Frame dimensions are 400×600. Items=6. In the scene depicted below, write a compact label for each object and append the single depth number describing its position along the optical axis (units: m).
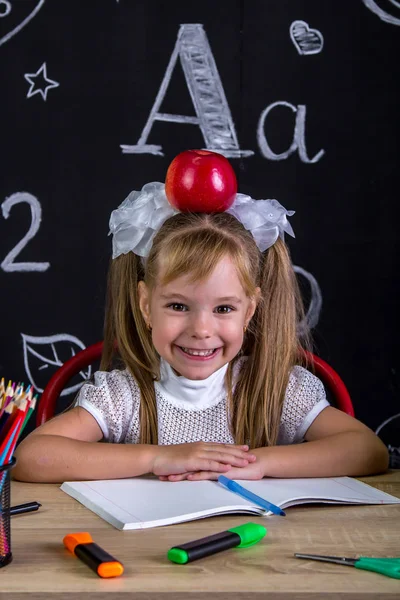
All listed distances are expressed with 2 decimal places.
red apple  1.40
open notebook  1.17
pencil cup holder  1.07
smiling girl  1.40
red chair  1.51
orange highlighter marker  1.05
